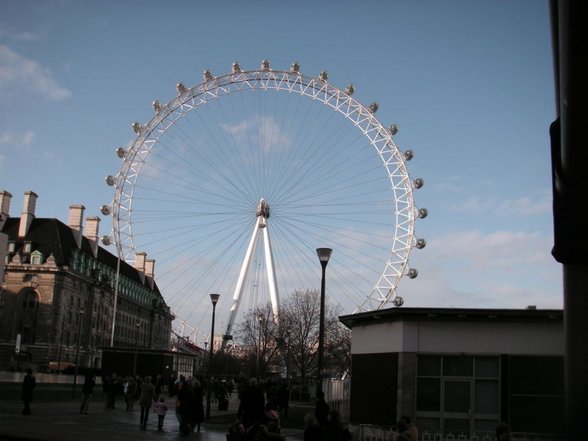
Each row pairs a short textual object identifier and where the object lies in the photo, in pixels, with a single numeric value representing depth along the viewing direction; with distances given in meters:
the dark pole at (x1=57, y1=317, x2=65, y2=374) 98.88
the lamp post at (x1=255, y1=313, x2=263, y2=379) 78.69
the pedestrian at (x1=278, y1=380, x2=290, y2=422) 34.25
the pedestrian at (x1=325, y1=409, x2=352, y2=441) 12.75
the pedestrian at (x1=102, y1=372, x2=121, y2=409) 38.88
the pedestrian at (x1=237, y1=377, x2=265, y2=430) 15.26
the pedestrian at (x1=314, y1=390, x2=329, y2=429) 14.91
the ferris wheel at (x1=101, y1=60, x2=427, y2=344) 52.09
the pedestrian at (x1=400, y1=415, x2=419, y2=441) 12.43
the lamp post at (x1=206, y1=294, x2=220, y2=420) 38.72
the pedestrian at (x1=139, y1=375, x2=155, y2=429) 27.60
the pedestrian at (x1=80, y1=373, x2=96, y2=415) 31.50
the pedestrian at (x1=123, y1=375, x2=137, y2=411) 38.06
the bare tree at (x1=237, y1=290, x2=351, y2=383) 87.81
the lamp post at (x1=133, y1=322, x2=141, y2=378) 60.56
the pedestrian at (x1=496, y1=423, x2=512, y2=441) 10.45
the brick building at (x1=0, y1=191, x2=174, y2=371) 101.94
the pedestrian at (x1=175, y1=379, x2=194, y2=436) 24.07
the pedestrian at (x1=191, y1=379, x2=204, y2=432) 24.48
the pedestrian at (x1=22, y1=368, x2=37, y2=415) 28.19
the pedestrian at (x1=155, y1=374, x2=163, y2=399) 38.41
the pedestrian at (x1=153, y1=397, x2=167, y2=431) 26.98
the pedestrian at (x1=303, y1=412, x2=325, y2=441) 12.09
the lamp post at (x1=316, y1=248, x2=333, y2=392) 21.44
